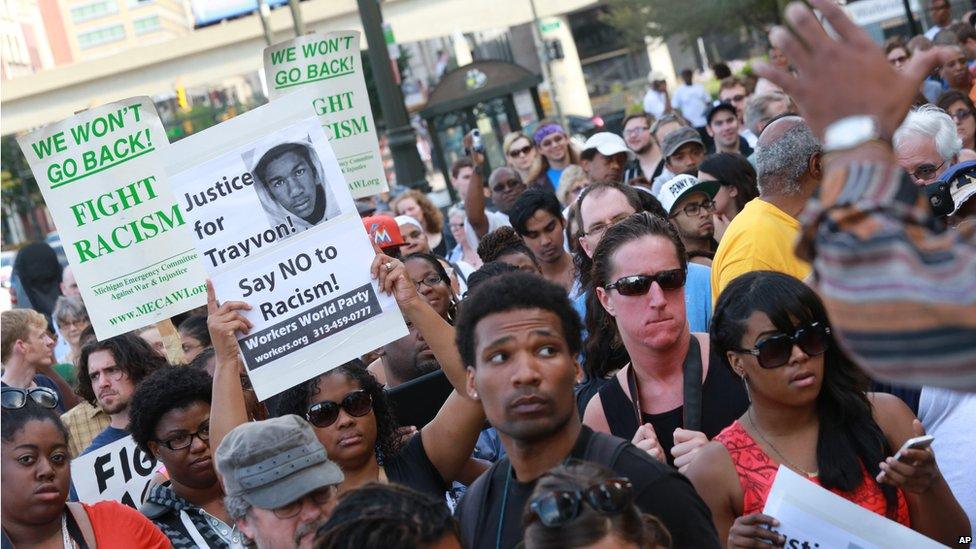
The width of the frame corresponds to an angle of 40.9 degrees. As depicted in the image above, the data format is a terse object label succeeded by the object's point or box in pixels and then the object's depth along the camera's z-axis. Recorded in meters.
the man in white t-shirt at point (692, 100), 19.06
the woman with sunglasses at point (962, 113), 9.01
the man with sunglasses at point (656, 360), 4.27
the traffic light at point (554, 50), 36.62
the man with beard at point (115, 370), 6.49
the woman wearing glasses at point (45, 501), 4.29
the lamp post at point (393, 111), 14.63
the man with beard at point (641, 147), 10.64
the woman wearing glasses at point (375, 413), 4.53
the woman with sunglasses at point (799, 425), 3.54
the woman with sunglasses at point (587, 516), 2.91
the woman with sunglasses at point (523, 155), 11.79
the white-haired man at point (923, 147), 6.13
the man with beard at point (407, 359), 5.64
